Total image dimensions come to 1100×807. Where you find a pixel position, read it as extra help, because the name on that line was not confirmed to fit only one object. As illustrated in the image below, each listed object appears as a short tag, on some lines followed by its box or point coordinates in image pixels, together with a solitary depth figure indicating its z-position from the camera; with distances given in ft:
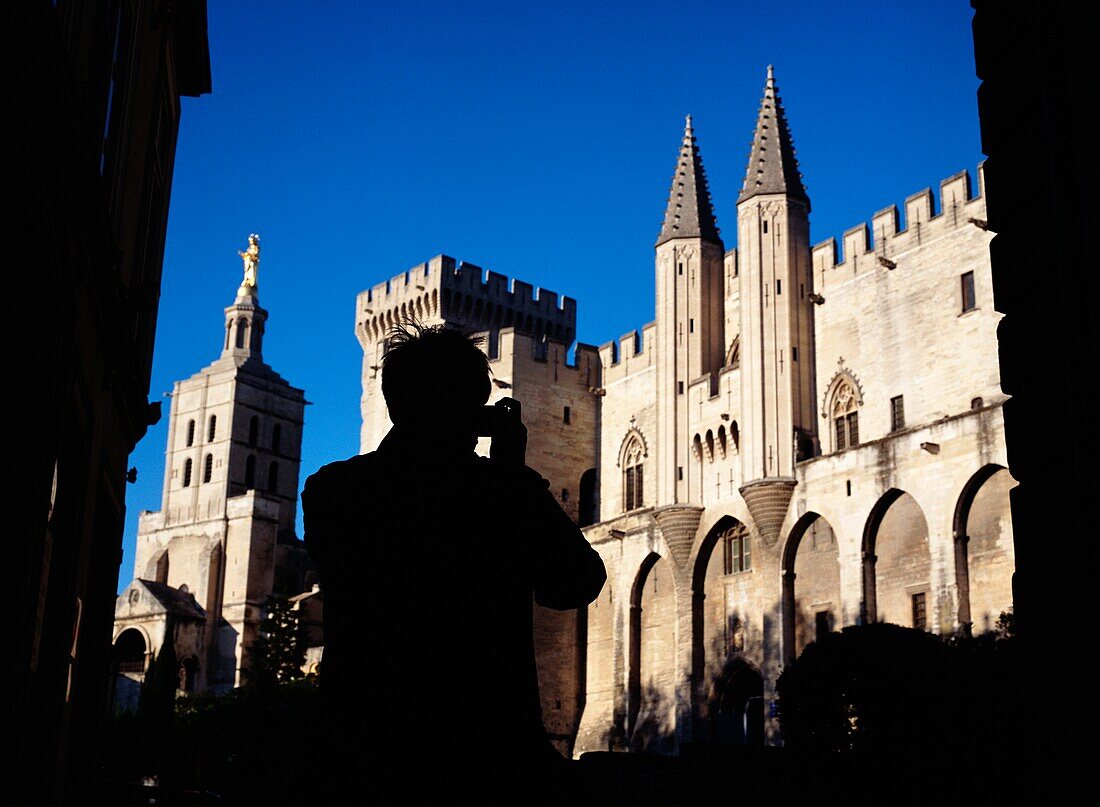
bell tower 200.85
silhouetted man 9.41
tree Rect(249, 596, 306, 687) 151.84
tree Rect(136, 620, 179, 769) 99.50
